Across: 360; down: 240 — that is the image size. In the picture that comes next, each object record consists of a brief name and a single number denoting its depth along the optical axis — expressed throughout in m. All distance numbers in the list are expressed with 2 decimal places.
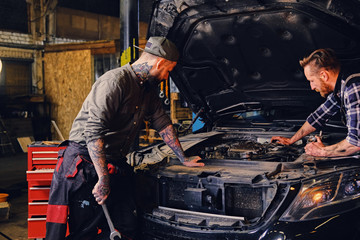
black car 2.02
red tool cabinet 3.10
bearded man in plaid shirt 2.26
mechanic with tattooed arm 2.22
